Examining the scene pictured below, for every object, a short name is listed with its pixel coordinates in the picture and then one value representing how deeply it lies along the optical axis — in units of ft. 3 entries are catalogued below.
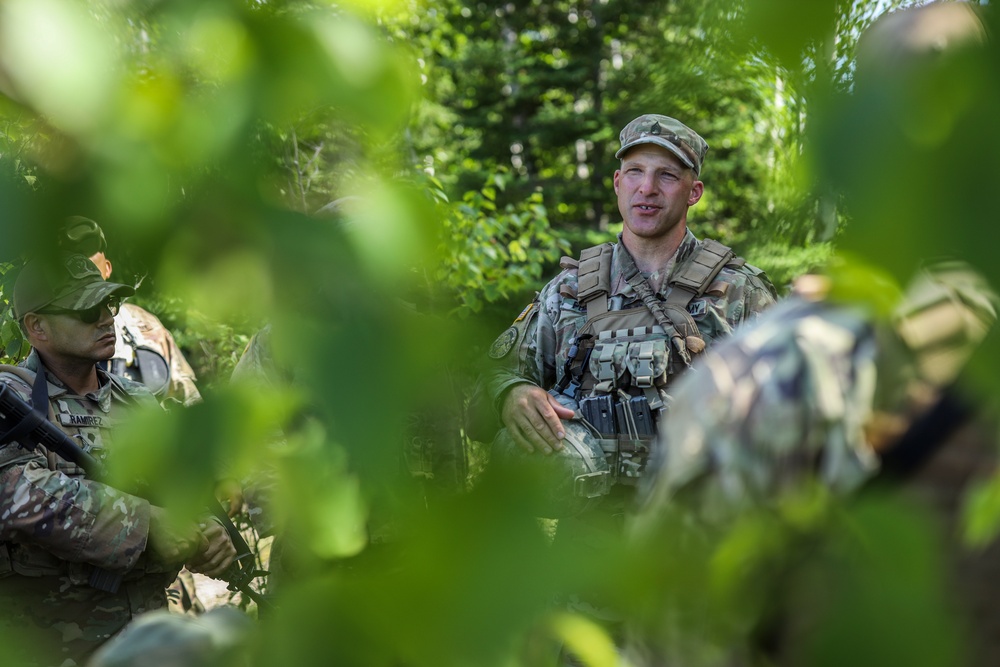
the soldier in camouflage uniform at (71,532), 9.09
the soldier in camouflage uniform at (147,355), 15.46
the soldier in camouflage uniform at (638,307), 11.13
